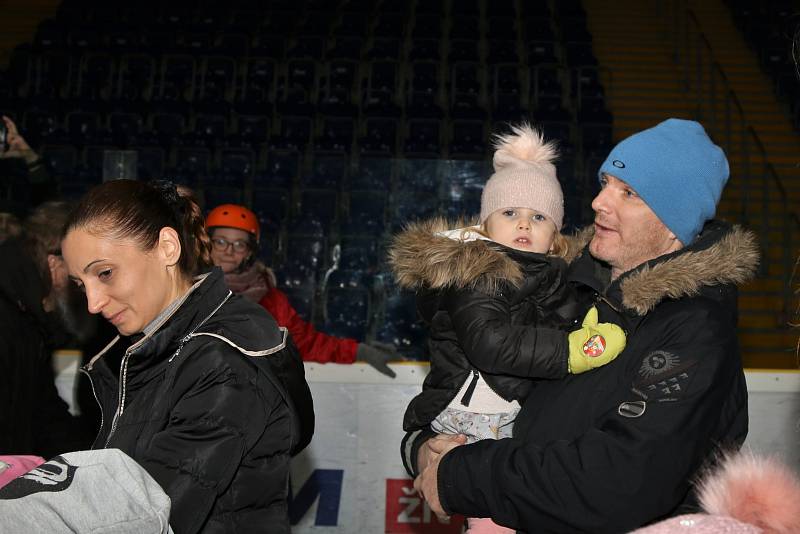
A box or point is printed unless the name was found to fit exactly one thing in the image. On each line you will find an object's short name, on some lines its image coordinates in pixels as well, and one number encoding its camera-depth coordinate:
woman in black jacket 1.44
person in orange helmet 4.26
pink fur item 0.96
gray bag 1.11
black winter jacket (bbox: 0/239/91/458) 2.71
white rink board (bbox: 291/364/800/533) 3.94
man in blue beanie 1.52
